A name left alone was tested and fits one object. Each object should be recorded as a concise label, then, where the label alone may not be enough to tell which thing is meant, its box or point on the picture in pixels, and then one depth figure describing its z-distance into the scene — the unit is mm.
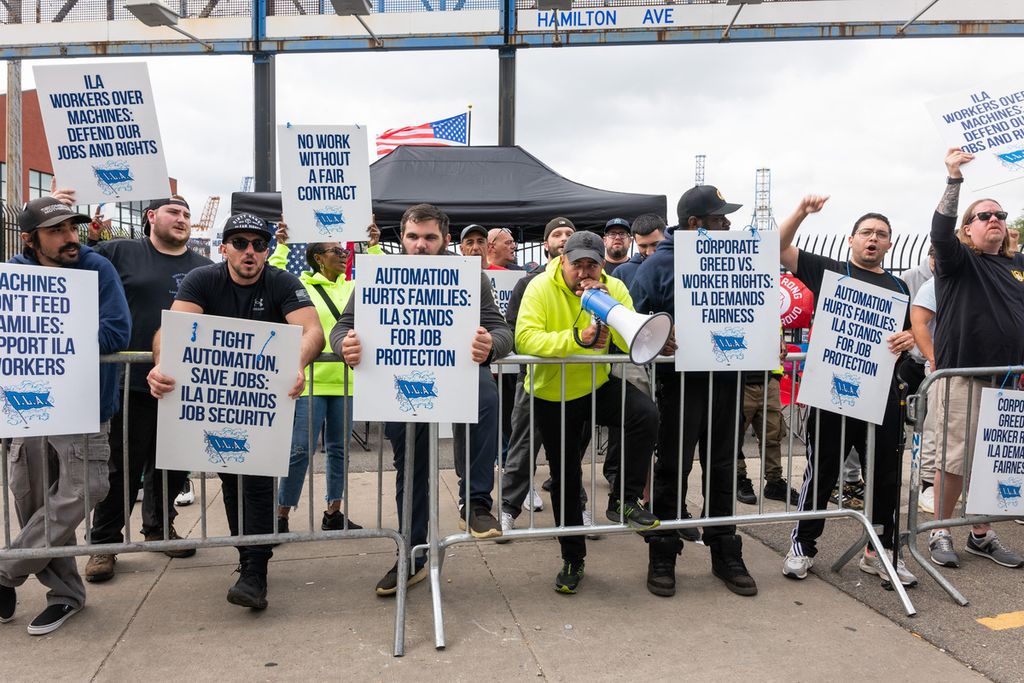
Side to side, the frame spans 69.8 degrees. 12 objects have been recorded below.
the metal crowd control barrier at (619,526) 3666
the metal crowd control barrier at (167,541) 3408
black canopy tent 9688
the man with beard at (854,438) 4141
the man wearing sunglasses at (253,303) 3623
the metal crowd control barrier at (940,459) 4059
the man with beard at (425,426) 3606
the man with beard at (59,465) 3482
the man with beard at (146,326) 4301
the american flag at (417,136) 13555
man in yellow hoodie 3811
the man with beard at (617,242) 6355
